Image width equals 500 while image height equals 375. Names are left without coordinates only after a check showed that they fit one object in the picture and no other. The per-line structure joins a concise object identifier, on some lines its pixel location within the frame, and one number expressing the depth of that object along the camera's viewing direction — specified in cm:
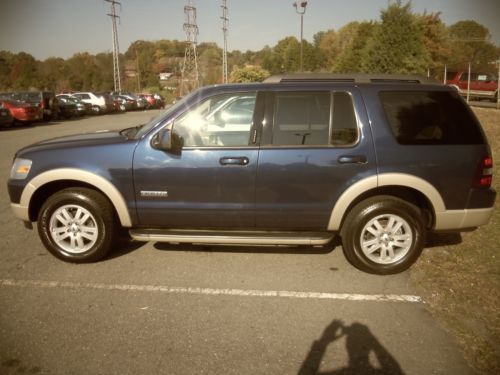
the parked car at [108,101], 3122
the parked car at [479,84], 3149
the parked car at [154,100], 3956
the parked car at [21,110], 1927
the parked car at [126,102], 3381
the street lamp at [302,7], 3085
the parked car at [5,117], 1792
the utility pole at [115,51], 4593
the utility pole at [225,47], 4838
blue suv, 385
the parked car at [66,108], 2461
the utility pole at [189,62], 4975
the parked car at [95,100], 3012
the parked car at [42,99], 2088
